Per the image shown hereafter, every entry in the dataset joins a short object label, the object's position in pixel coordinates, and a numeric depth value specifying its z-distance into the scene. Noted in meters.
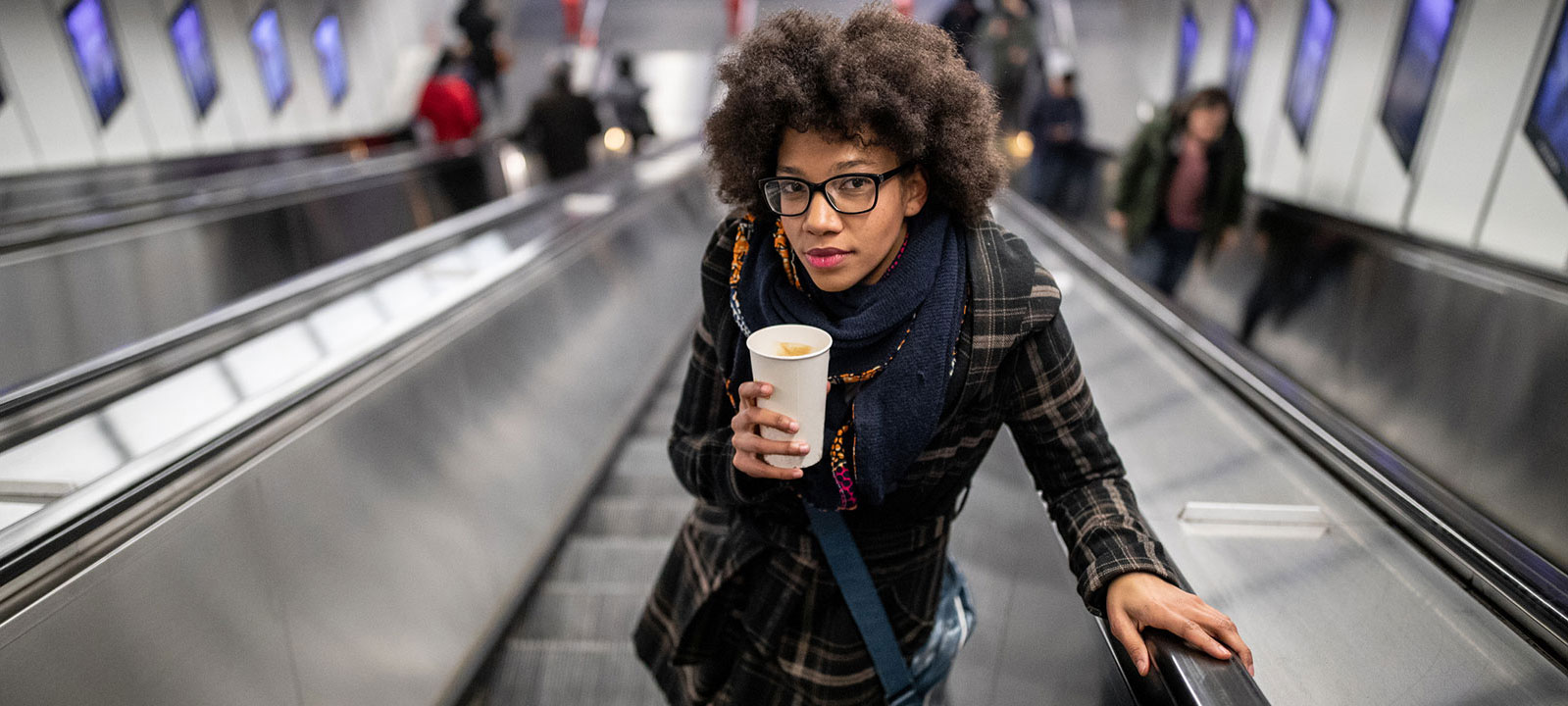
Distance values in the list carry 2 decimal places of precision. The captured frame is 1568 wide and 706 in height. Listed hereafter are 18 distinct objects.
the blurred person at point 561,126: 7.49
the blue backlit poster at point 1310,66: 6.74
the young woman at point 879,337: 1.15
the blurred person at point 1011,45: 9.48
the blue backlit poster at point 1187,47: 11.06
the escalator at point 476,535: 1.37
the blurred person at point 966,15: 9.30
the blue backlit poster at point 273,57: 10.26
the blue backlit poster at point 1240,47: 8.61
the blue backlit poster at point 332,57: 11.67
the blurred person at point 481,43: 11.55
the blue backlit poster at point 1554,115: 3.95
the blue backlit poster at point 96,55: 7.47
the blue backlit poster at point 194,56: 8.89
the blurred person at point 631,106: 9.66
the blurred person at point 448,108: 8.45
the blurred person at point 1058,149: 9.23
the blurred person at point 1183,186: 4.56
